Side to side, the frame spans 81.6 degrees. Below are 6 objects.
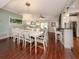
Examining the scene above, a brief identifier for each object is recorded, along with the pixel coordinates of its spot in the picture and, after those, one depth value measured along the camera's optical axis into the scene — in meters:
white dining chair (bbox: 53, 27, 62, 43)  3.23
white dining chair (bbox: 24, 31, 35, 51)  2.37
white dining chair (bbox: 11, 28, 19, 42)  2.94
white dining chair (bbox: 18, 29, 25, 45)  2.72
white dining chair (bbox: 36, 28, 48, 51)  2.37
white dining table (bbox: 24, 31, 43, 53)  2.19
